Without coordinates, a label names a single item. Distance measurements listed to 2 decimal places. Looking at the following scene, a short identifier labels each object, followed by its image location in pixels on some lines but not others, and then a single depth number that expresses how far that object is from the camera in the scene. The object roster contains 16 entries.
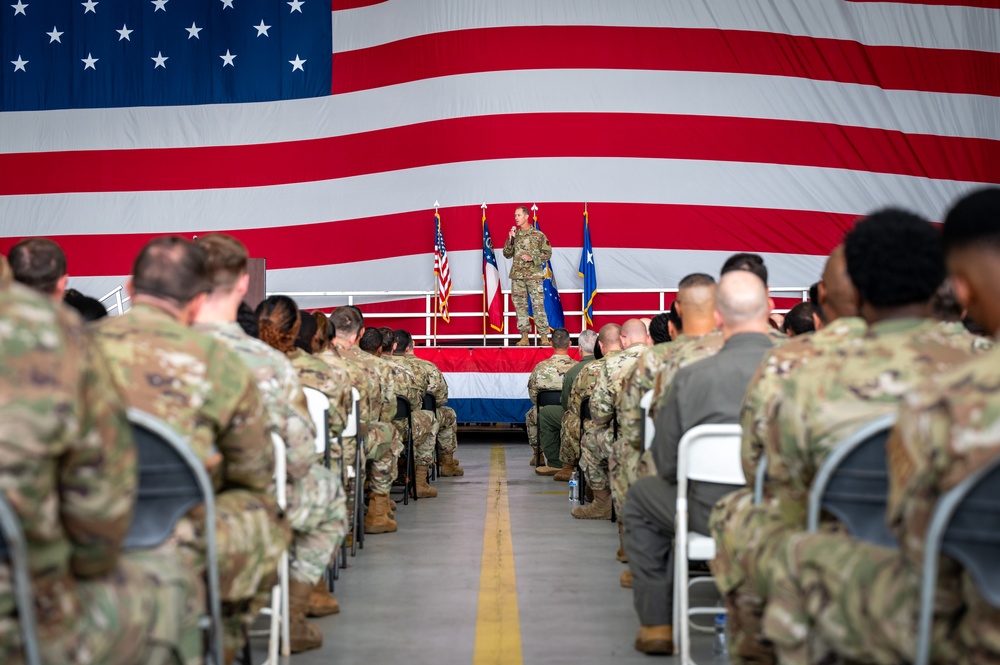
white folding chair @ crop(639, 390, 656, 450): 4.09
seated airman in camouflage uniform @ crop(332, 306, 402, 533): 6.14
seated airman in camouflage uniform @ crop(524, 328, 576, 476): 9.19
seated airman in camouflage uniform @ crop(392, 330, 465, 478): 8.77
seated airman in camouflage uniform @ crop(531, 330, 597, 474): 8.97
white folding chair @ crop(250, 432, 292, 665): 3.07
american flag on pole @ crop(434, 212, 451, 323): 12.48
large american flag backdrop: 12.92
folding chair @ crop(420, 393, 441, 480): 8.80
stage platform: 11.51
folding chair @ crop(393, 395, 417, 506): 7.43
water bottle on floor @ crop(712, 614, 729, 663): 3.54
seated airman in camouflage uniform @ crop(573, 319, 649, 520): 6.10
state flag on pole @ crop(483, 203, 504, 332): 12.48
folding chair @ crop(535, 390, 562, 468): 9.23
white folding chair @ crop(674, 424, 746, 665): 3.14
